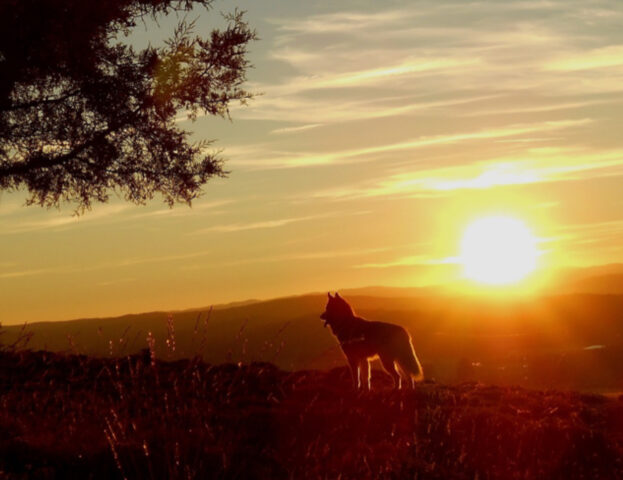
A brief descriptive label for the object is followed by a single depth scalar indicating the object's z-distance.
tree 16.38
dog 14.97
